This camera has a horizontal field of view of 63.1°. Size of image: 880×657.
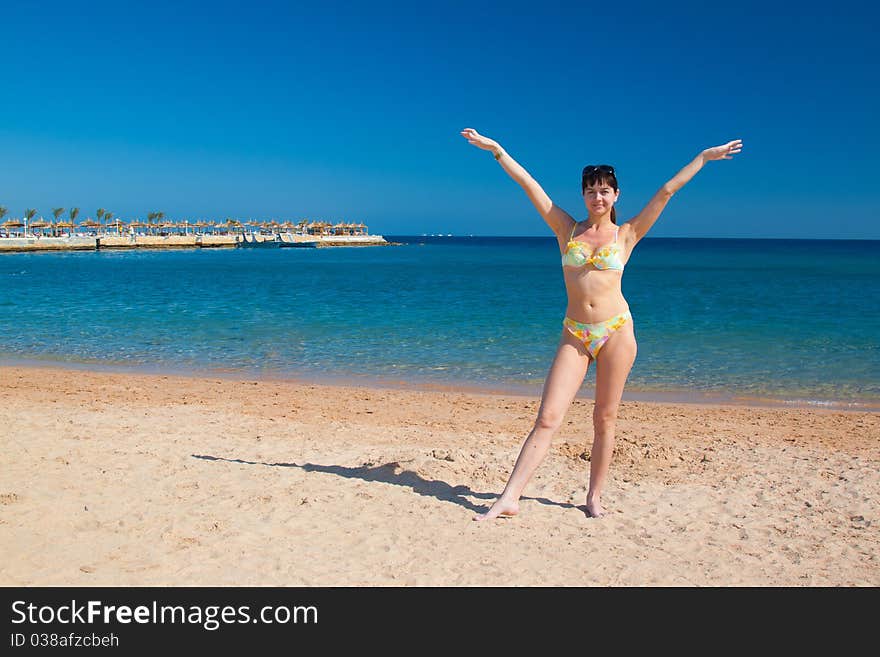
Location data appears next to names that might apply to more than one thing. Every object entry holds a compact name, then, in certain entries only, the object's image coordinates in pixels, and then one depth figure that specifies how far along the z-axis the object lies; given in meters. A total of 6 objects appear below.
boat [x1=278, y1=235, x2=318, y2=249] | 112.27
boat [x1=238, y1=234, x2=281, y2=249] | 106.44
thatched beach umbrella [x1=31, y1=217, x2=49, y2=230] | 91.81
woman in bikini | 4.82
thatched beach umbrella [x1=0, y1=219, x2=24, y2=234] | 91.10
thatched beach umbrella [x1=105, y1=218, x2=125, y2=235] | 104.72
